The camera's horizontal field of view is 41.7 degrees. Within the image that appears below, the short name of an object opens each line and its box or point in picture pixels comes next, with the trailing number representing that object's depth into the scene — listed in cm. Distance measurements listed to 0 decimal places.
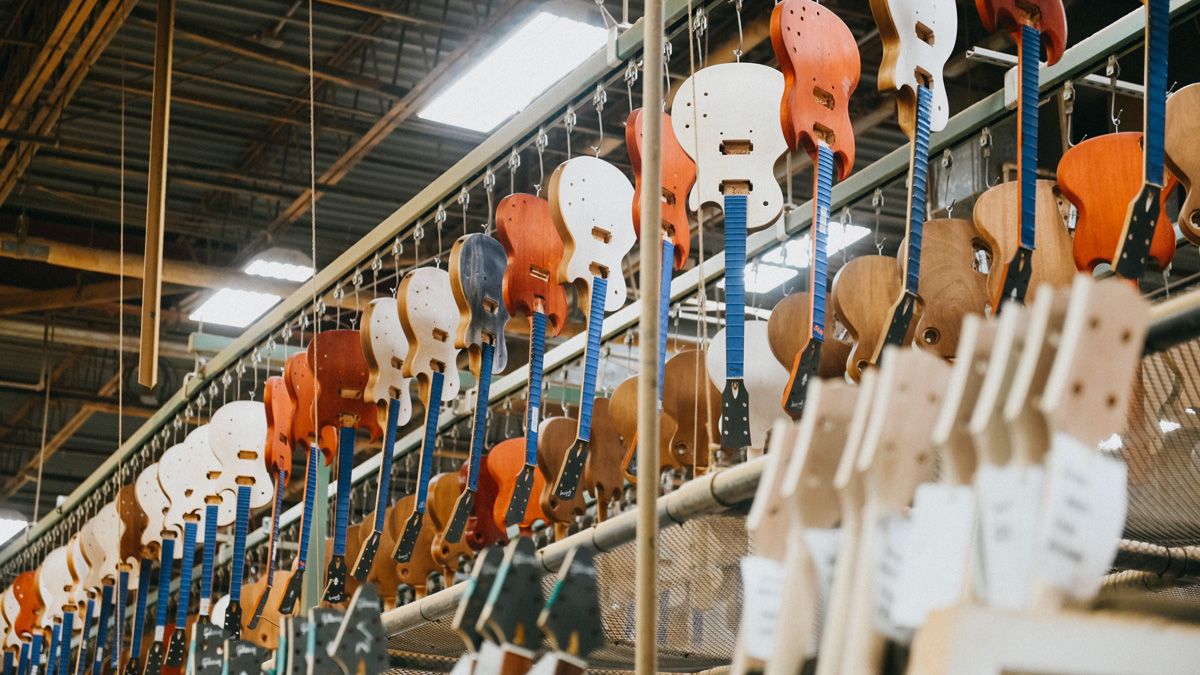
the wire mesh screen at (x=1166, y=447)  208
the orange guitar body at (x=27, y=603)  824
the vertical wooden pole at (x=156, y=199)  561
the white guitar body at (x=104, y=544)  677
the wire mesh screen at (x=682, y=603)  300
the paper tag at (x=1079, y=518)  111
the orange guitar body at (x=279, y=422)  503
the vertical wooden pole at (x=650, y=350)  178
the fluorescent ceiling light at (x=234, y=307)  1059
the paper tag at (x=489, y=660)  182
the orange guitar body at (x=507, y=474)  459
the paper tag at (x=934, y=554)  121
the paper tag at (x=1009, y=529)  116
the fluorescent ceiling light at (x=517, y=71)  614
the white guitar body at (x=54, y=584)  766
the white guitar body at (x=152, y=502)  629
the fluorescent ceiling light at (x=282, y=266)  1024
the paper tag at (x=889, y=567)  124
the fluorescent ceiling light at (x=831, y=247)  874
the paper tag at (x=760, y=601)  137
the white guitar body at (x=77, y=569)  726
